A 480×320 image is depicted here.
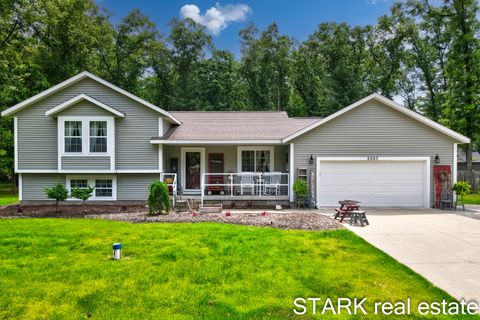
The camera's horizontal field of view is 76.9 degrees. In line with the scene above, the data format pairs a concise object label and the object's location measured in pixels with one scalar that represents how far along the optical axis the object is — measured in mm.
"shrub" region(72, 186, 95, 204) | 12148
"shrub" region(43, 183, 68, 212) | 11750
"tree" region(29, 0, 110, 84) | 26625
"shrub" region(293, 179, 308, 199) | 12977
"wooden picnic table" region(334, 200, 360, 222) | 10438
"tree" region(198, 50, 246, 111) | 36812
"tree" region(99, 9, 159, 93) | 33250
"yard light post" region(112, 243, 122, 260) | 6102
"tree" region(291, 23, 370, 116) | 34969
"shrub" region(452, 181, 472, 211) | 12688
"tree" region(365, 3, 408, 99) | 32312
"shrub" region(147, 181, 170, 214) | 11248
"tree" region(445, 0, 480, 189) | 21734
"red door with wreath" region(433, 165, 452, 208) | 13273
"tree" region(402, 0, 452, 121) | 28541
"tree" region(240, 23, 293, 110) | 36500
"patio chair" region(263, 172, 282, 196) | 13914
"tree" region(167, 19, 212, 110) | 35625
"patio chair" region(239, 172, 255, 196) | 13773
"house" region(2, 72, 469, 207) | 13383
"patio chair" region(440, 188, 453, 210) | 13134
